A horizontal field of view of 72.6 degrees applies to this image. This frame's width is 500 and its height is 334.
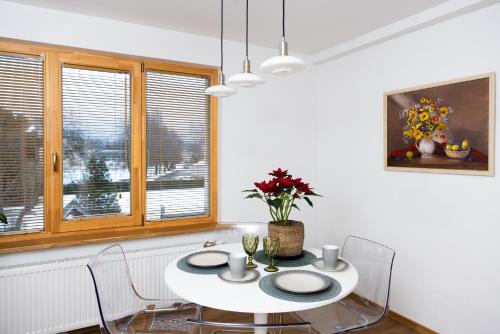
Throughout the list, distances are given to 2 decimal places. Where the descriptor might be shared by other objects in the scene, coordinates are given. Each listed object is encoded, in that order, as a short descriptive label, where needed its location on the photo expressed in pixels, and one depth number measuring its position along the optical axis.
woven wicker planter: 1.99
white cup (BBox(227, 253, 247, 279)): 1.69
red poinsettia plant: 1.95
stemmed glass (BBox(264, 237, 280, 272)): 1.85
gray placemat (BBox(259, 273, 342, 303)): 1.52
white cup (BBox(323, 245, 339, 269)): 1.88
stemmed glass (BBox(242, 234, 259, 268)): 1.88
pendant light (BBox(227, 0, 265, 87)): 1.93
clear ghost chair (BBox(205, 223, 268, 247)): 2.77
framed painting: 2.37
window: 2.62
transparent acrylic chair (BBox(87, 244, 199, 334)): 1.83
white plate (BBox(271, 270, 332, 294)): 1.60
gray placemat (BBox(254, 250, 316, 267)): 1.97
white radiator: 2.43
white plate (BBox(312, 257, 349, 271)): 1.88
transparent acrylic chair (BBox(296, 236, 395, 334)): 1.95
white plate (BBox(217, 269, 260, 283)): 1.70
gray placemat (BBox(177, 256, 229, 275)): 1.85
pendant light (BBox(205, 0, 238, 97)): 2.16
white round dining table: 1.46
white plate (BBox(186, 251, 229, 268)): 1.94
